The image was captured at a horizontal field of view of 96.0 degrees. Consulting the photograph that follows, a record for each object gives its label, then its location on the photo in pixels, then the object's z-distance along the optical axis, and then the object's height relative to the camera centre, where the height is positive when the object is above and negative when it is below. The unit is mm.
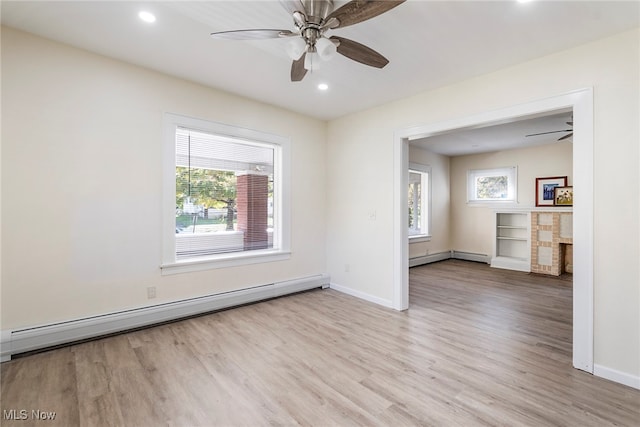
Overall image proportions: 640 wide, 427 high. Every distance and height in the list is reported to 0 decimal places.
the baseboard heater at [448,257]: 6633 -1112
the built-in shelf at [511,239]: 6398 -620
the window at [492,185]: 6680 +666
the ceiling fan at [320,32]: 1658 +1169
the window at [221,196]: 3352 +215
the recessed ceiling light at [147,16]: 2170 +1496
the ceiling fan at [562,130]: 4441 +1405
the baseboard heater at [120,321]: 2449 -1111
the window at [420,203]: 6992 +224
